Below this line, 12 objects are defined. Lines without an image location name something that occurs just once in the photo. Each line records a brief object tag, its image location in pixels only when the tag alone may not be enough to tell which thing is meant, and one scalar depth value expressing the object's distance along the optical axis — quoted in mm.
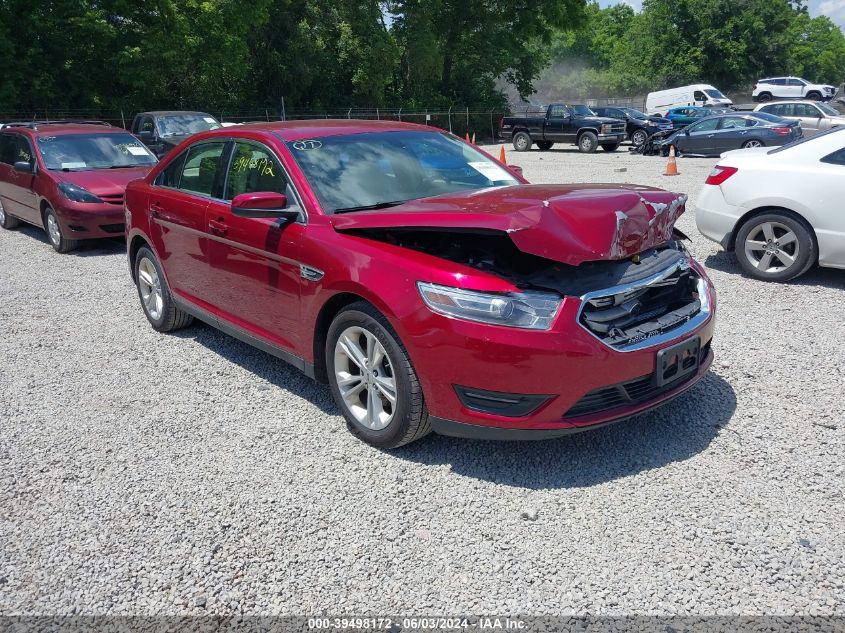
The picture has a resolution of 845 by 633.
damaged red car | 3221
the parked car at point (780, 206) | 6328
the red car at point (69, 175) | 9336
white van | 37344
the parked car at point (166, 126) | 15764
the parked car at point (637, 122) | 25547
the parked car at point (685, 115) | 27066
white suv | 48125
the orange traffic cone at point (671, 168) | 16514
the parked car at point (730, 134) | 18797
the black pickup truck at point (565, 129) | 25266
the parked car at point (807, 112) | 23720
